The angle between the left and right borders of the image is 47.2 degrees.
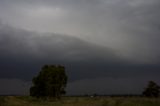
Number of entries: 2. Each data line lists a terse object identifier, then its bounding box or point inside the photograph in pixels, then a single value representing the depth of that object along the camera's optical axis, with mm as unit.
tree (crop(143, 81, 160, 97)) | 64422
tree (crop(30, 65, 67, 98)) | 58122
